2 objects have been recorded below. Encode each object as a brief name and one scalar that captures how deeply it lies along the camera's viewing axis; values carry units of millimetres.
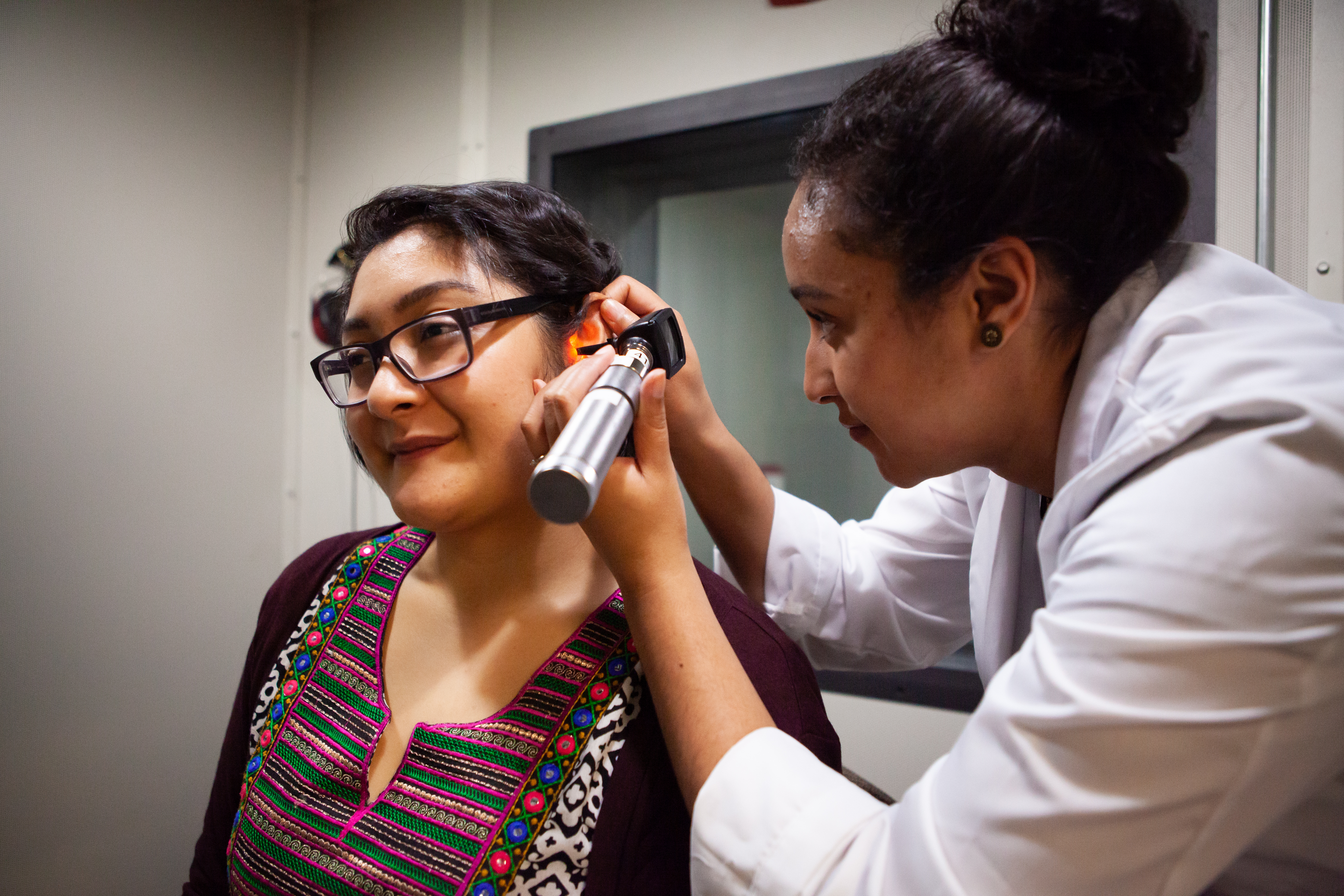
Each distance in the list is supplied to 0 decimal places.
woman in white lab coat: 528
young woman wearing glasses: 779
